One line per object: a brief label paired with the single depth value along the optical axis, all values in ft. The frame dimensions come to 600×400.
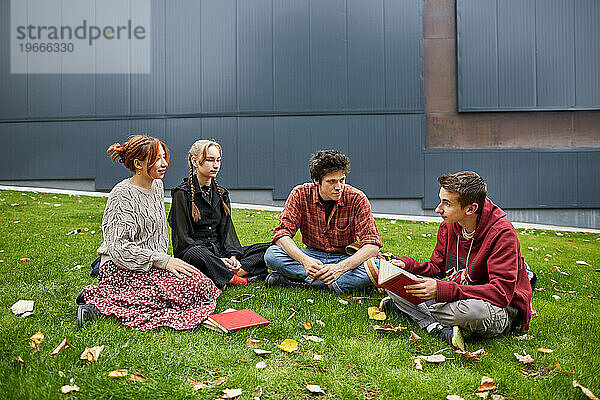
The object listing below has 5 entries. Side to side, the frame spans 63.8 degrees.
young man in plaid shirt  14.07
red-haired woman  11.95
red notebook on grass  11.51
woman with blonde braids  14.73
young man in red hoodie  10.44
